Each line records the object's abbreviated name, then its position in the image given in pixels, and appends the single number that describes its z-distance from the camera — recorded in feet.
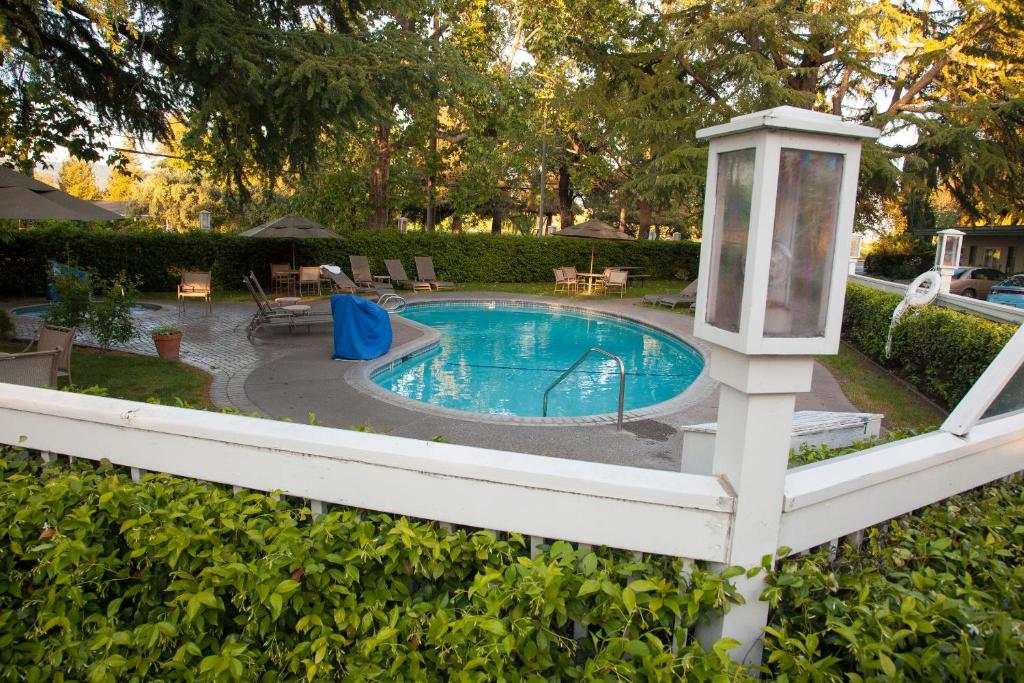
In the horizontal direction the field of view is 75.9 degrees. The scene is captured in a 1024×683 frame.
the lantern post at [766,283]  4.68
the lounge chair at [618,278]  70.35
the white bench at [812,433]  9.71
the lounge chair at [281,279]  62.44
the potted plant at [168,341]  31.82
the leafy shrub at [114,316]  30.40
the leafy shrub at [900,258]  97.76
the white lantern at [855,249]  60.26
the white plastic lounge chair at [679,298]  61.05
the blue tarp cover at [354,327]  34.47
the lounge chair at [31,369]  18.98
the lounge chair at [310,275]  60.29
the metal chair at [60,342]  22.38
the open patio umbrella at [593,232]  76.89
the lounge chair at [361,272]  62.95
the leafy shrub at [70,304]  29.45
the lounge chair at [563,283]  73.05
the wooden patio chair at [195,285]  50.62
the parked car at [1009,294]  55.26
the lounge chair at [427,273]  69.46
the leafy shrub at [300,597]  5.29
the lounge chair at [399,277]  67.67
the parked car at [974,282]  69.51
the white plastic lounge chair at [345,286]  56.08
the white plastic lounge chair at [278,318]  39.68
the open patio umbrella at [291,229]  55.47
